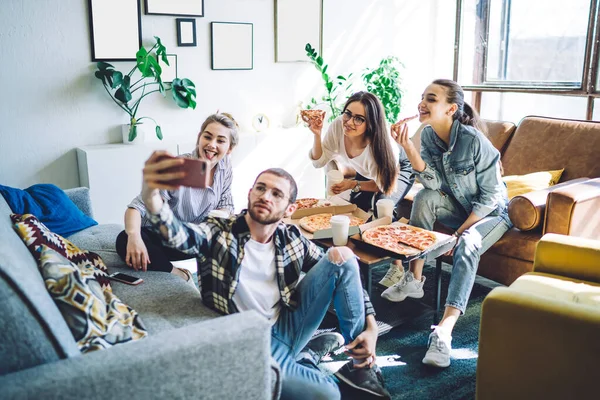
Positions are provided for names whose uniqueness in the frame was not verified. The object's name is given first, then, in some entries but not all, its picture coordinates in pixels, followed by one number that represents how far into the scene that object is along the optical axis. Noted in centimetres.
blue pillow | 240
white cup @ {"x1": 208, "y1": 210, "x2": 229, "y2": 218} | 238
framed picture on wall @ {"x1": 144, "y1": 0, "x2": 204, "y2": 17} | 366
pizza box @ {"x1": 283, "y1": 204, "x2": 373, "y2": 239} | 265
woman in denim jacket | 266
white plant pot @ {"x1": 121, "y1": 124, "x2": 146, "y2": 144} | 366
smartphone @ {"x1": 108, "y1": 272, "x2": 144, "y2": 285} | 211
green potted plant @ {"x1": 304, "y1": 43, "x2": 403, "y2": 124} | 454
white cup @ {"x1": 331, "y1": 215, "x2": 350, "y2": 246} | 235
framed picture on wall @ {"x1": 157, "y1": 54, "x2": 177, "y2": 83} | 380
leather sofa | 259
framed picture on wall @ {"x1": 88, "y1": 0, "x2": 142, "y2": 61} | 349
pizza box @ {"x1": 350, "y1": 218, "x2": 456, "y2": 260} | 223
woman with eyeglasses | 289
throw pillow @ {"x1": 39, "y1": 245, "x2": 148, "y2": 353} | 139
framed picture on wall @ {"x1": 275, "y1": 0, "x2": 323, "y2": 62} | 434
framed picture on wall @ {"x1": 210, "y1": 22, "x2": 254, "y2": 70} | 402
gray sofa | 116
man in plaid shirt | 177
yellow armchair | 155
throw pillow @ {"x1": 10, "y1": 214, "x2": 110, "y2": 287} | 174
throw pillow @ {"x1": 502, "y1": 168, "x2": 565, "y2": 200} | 301
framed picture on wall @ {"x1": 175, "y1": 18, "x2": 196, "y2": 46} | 381
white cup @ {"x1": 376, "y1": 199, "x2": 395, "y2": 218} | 263
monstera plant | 349
